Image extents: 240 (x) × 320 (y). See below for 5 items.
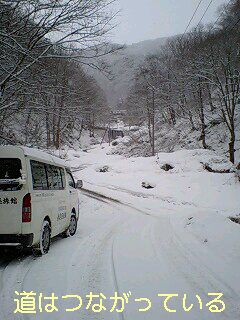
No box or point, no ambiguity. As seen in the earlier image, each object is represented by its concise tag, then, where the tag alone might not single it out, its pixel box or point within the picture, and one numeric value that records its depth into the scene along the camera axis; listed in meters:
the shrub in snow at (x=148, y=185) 22.48
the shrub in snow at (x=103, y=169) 30.95
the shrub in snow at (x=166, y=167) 26.00
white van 6.32
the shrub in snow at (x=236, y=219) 12.21
